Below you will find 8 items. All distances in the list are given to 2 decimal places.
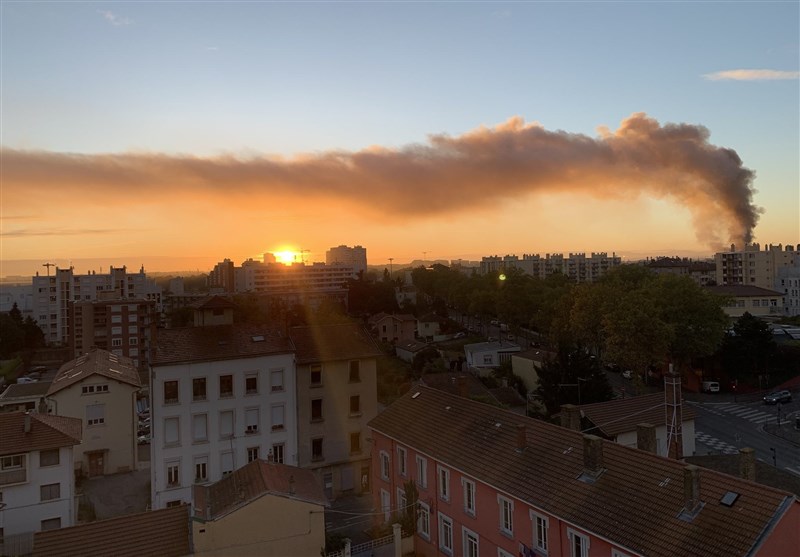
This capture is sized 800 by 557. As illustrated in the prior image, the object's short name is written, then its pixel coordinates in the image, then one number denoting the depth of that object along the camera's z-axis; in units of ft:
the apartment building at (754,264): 411.13
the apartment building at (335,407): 119.24
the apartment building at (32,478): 92.89
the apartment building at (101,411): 135.44
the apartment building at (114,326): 270.46
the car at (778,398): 174.09
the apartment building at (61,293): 359.66
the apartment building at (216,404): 107.04
